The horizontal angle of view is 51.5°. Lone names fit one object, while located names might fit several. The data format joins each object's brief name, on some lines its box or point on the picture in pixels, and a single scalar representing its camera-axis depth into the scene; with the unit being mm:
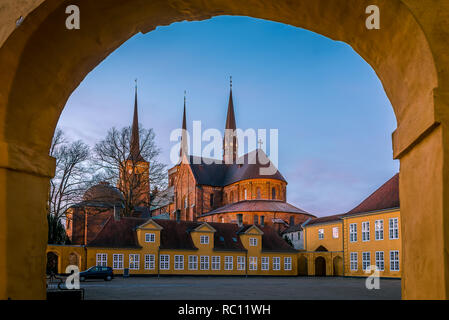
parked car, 34500
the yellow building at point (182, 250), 41688
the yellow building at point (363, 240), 40519
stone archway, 3811
